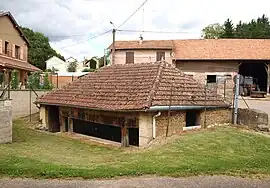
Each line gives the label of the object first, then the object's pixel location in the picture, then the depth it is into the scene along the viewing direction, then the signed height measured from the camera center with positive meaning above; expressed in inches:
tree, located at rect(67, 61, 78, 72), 1758.8 +172.1
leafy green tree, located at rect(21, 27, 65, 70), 1967.9 +352.3
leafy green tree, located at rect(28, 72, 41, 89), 683.1 +19.2
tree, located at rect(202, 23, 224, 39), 1774.1 +469.5
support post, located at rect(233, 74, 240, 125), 466.0 -22.1
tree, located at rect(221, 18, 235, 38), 1615.5 +433.4
